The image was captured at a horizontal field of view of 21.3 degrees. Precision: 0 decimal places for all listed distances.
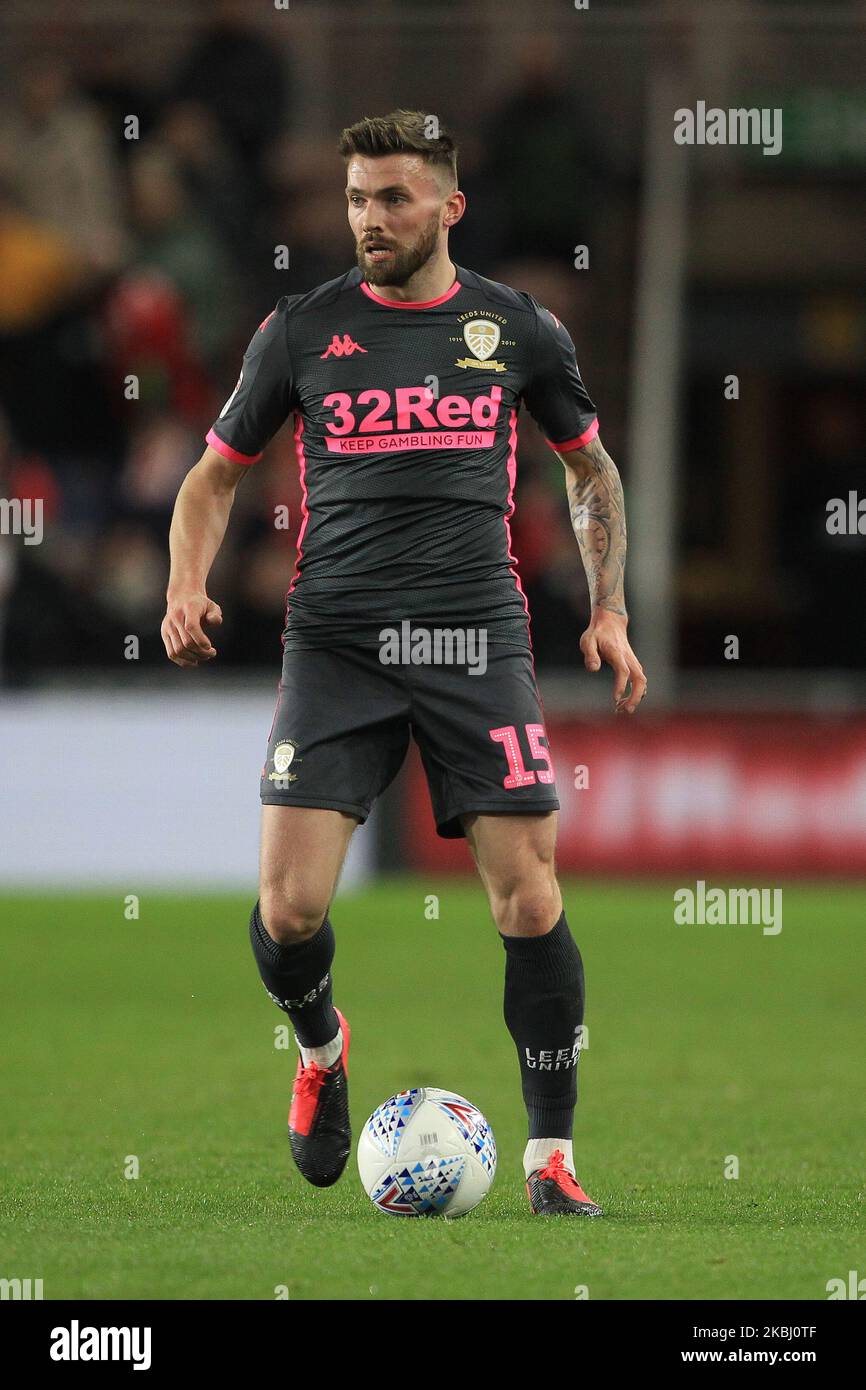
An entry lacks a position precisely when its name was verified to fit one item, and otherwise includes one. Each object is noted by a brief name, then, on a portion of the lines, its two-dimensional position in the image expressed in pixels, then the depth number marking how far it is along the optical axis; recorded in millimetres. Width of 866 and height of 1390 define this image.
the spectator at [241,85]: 16453
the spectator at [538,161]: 16125
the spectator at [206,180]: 16188
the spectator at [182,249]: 16156
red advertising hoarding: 14125
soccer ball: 5566
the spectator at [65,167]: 16328
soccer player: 5605
